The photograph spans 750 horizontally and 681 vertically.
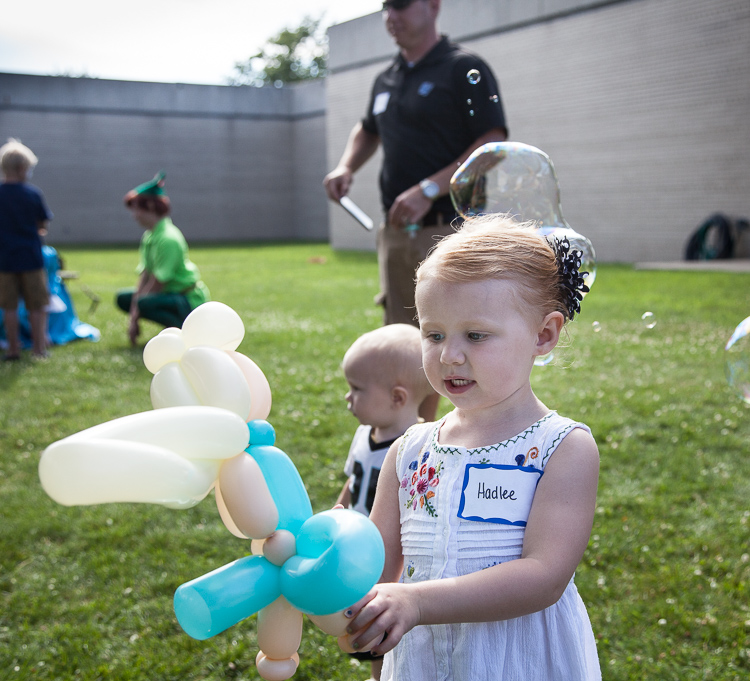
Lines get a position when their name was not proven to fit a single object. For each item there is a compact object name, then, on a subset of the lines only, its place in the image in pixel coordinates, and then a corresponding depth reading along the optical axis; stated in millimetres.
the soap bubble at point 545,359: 1726
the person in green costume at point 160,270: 7238
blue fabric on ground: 7836
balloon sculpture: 1004
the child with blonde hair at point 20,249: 6902
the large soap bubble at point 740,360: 2609
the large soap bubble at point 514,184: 2355
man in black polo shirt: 3102
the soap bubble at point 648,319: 2391
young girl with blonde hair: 1257
